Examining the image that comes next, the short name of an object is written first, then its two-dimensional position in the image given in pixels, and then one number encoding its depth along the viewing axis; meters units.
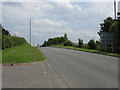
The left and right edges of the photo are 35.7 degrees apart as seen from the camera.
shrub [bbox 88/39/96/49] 40.16
